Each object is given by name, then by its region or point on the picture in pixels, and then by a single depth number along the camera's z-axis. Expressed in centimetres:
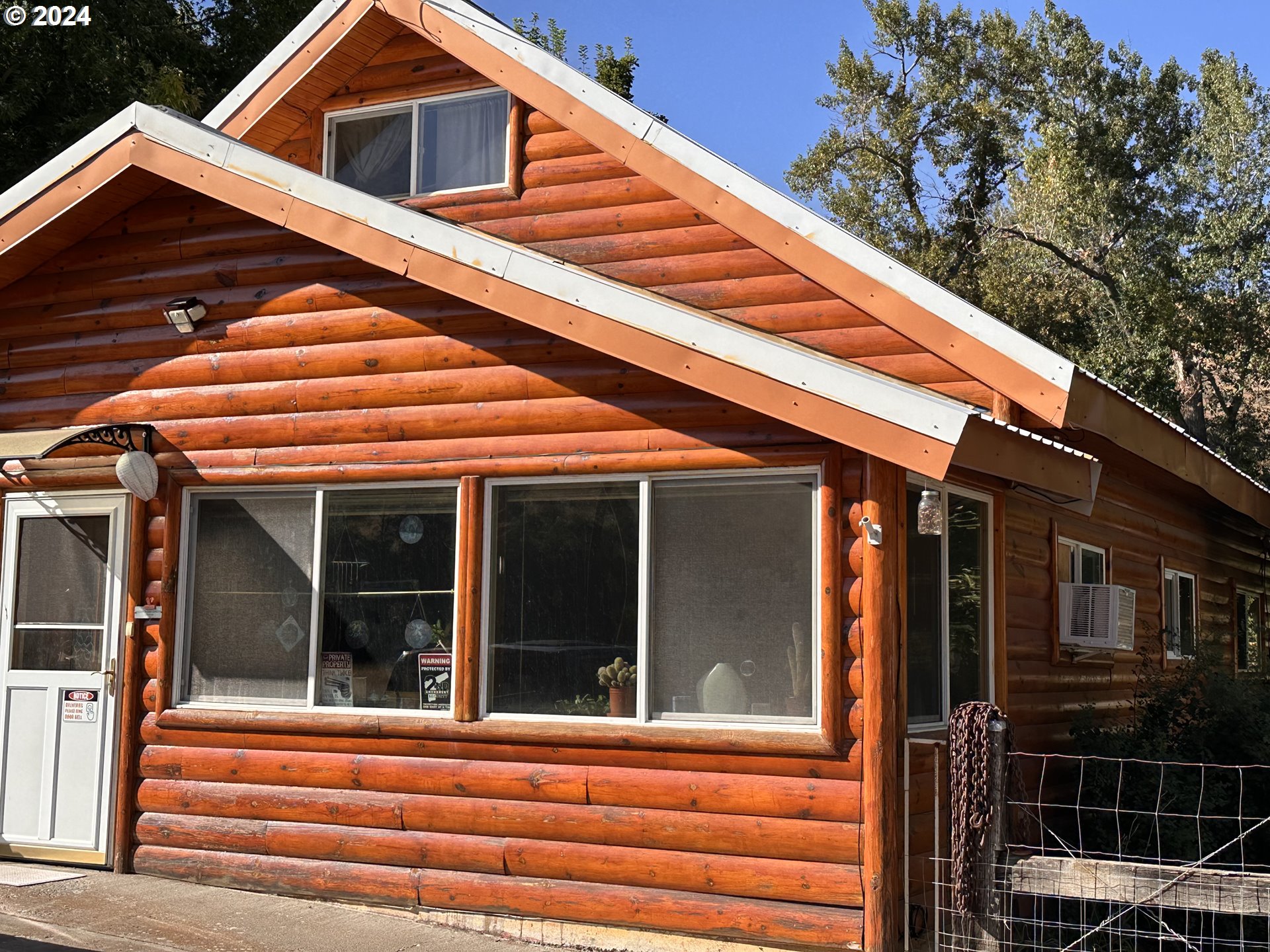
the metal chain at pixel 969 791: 635
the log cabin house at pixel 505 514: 696
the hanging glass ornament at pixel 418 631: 803
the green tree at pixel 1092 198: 2330
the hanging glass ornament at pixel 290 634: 839
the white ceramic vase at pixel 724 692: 718
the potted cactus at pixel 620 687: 741
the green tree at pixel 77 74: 2162
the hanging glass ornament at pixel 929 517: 681
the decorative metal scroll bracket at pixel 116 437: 855
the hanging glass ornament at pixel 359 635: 819
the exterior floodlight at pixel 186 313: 886
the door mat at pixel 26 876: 824
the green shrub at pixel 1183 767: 848
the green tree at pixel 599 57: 2773
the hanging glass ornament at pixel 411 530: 812
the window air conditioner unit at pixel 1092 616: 917
